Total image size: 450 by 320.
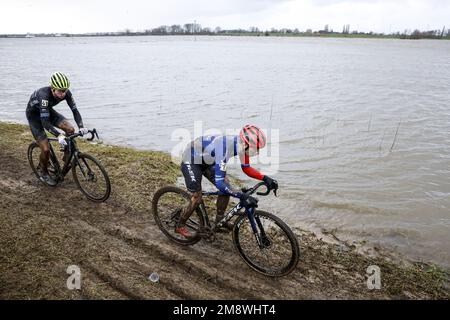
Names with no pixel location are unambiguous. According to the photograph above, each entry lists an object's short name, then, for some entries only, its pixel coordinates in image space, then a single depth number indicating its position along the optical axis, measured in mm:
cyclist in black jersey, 7535
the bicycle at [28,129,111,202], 7754
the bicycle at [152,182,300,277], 5609
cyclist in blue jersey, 5364
